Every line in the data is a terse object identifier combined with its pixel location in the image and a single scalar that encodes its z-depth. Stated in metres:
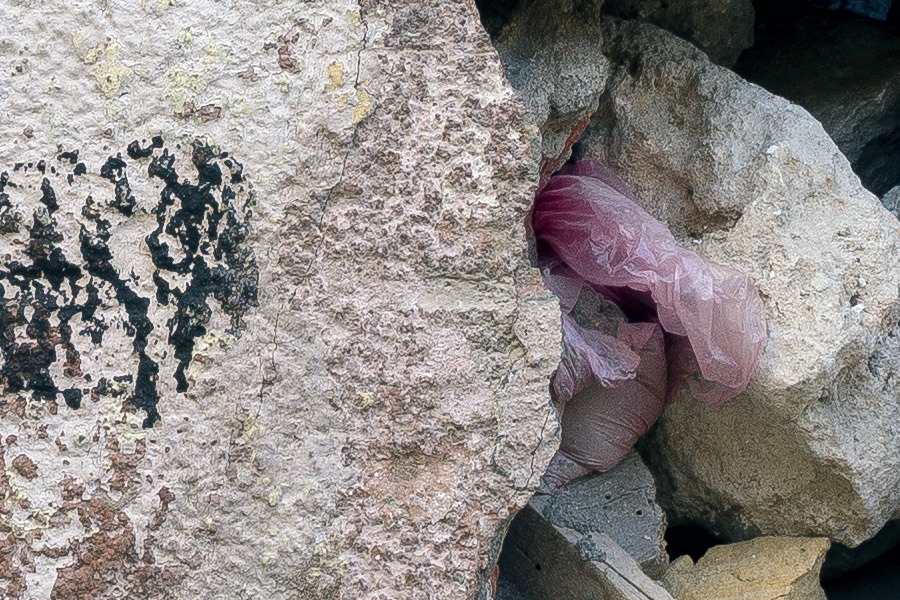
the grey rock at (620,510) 1.78
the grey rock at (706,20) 2.00
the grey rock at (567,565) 1.62
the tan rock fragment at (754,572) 1.78
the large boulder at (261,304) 1.21
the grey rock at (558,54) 1.68
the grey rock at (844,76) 2.22
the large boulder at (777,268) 1.69
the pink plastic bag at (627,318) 1.67
